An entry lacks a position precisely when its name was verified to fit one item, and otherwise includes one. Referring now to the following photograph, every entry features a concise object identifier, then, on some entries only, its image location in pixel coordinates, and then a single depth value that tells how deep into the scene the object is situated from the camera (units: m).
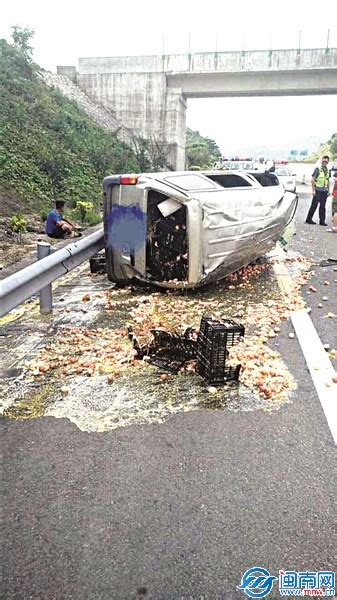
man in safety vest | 13.79
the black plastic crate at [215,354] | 3.95
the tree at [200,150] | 45.09
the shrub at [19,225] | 9.77
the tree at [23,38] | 26.39
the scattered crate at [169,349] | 4.33
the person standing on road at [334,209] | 13.08
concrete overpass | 31.98
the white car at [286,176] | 21.53
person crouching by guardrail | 9.41
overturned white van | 6.29
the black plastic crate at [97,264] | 8.12
